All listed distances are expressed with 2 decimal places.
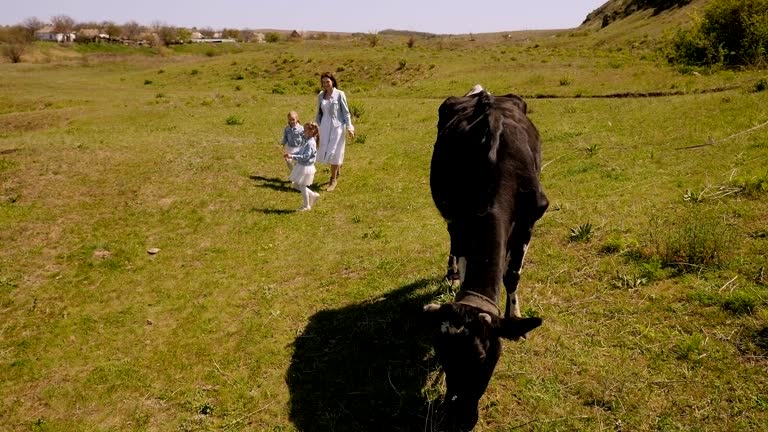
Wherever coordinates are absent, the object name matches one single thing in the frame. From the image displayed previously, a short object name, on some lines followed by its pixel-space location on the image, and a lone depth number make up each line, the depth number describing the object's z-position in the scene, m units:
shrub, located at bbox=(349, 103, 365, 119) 20.91
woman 13.13
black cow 4.12
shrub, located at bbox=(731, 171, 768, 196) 8.16
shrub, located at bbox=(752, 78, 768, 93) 14.21
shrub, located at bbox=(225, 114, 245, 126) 20.80
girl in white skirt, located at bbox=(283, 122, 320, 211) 12.01
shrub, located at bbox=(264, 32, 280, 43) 80.50
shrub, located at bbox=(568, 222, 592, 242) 8.19
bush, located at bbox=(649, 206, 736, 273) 6.76
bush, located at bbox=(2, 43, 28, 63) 58.81
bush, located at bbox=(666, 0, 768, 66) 19.36
